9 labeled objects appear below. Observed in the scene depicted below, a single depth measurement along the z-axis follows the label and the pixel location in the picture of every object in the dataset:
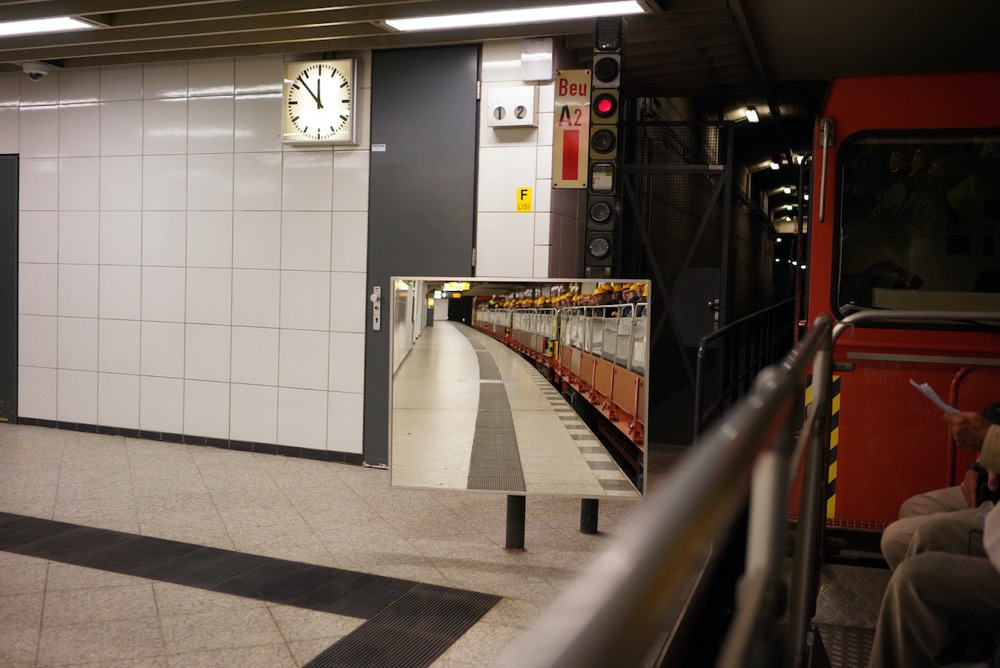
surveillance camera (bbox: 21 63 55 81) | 7.61
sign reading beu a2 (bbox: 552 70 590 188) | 6.01
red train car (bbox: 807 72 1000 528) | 3.74
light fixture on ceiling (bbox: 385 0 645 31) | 5.48
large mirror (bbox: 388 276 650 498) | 4.33
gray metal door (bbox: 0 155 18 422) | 8.31
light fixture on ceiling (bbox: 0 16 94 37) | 6.20
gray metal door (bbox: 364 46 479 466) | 6.66
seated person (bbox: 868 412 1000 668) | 2.16
